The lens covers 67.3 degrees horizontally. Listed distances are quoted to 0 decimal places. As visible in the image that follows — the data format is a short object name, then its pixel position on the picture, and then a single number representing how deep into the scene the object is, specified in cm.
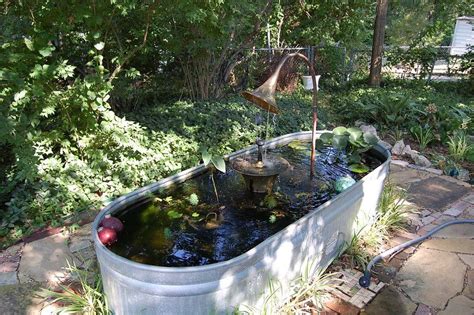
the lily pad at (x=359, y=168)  301
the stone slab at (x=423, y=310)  197
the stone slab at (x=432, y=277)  211
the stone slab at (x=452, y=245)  257
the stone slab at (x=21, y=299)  197
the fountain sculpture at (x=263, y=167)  249
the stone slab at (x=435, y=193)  329
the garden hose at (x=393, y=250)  217
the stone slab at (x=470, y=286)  212
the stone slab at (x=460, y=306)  197
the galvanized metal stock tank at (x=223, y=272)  147
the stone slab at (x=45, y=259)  225
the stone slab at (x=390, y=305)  198
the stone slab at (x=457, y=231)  276
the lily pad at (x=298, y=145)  353
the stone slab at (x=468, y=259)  241
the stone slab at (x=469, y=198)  332
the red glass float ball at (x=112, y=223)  195
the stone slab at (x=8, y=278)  219
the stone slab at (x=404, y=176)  371
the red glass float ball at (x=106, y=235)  189
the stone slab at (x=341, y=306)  198
